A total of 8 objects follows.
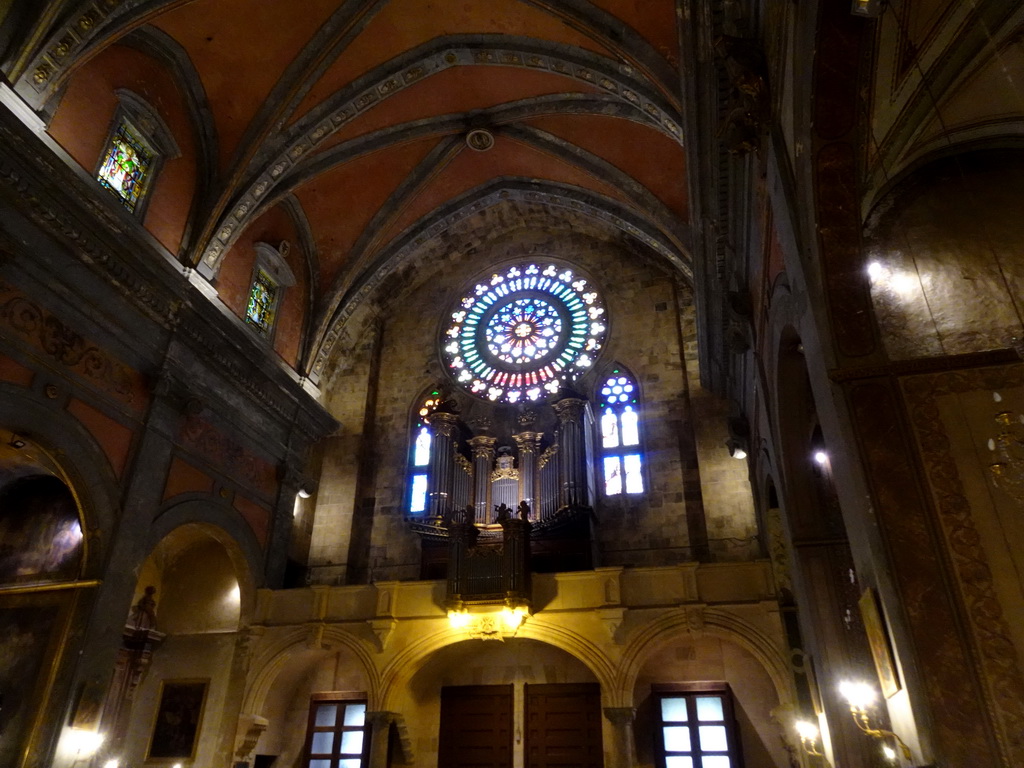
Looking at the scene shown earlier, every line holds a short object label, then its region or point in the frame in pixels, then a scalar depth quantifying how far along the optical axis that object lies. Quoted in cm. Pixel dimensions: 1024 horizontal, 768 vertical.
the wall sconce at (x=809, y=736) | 867
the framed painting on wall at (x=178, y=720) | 1237
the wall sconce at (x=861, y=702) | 505
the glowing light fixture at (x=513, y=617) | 1149
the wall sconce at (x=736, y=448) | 1252
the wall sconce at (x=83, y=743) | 885
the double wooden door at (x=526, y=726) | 1219
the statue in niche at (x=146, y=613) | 1311
